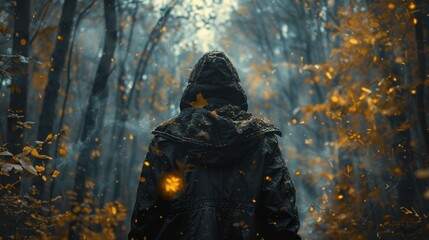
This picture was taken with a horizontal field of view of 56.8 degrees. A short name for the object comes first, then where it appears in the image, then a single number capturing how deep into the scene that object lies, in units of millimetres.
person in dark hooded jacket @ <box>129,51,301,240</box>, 2766
